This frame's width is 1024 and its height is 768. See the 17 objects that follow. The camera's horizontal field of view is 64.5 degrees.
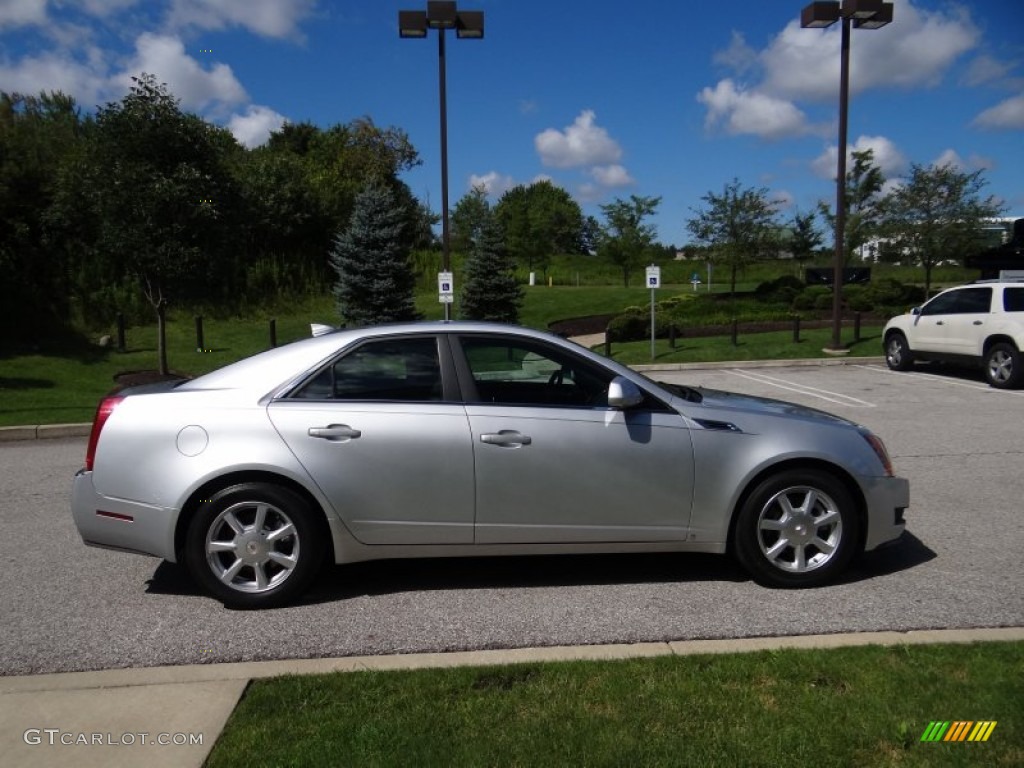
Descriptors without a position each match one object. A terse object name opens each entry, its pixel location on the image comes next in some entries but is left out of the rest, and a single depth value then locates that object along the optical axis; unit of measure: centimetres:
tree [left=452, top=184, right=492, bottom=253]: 5169
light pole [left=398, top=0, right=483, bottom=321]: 1828
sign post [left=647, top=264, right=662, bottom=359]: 1892
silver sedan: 436
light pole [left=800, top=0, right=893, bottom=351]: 1753
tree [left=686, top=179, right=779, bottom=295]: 3194
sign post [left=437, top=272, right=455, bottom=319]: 1880
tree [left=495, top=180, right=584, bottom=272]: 5450
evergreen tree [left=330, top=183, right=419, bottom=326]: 2503
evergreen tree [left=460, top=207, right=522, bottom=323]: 2756
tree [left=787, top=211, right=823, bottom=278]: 3888
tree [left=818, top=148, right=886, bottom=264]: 3625
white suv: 1352
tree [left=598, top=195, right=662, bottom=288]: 4222
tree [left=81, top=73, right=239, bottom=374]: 1442
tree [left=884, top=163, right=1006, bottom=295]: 2870
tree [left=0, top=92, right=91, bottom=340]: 2438
